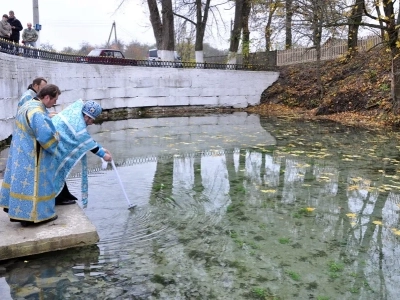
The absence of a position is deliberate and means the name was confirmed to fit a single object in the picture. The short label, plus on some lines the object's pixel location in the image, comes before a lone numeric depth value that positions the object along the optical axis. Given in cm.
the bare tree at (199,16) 2202
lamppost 1523
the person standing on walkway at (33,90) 446
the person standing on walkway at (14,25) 1321
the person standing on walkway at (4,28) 1216
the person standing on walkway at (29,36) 1484
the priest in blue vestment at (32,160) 382
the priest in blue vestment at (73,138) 426
